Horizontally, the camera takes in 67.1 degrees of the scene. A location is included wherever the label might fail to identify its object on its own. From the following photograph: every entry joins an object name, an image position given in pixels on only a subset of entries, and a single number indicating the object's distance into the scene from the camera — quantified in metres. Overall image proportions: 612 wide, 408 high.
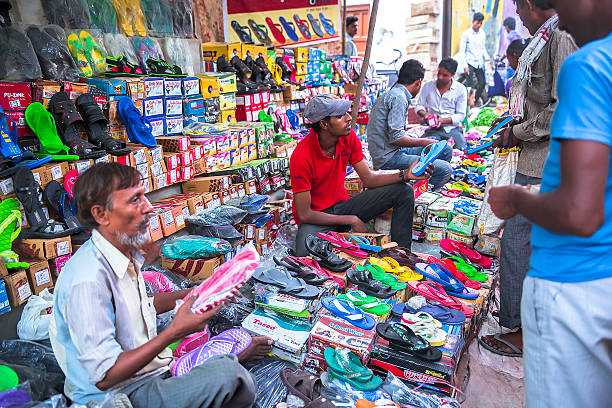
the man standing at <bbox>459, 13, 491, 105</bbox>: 11.81
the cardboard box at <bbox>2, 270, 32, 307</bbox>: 2.36
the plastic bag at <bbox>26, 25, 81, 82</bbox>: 3.24
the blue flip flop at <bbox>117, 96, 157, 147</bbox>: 3.50
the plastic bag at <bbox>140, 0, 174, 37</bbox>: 4.49
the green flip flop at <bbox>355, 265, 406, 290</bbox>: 2.89
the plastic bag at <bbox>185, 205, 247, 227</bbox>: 3.51
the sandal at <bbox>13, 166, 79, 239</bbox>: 2.57
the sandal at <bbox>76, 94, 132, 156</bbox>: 3.20
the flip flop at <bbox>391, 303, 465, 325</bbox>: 2.62
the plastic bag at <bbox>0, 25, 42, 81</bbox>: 2.98
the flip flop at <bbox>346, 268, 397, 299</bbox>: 2.75
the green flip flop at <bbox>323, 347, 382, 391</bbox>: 2.10
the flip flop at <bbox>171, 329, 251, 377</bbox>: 1.88
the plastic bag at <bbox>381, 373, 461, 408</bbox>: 2.04
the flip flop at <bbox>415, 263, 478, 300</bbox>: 2.97
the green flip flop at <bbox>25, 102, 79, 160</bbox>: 2.88
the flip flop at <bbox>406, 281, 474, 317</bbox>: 2.79
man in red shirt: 3.45
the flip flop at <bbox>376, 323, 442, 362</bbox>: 2.25
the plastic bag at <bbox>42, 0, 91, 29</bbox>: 3.57
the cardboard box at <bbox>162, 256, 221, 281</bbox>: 3.06
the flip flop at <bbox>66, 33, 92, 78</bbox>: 3.53
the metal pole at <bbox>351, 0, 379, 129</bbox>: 4.65
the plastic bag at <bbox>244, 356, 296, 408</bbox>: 2.06
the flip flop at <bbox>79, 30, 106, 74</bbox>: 3.65
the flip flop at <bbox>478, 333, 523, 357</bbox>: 2.77
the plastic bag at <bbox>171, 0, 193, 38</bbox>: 4.82
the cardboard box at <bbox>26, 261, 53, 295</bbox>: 2.50
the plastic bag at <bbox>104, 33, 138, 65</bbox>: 3.92
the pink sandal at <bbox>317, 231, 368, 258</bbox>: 3.26
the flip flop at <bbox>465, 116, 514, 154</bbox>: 3.13
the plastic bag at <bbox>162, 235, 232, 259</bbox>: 3.08
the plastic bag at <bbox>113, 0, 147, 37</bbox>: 4.17
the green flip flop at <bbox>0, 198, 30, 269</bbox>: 2.37
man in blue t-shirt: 1.14
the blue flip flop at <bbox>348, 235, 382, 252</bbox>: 3.32
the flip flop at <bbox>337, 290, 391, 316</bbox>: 2.60
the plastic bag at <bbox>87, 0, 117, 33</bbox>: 3.90
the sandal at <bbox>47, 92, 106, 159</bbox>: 3.03
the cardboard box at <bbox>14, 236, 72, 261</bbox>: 2.55
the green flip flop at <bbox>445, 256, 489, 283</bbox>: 3.28
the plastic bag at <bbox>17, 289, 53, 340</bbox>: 2.27
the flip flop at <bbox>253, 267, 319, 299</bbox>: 2.62
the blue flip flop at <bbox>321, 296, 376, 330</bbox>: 2.38
